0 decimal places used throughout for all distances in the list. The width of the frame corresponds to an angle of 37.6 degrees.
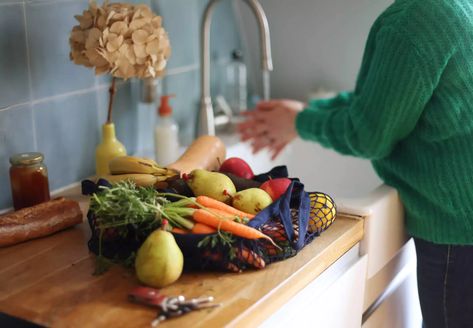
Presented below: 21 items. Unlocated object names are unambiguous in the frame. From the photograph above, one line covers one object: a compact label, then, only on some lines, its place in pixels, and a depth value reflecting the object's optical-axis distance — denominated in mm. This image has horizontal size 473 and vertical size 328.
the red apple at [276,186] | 1251
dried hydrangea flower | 1388
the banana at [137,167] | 1320
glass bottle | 2148
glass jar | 1316
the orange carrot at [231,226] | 1076
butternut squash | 1402
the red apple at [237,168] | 1367
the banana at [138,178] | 1291
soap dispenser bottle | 1705
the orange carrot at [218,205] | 1158
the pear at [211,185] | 1224
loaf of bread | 1200
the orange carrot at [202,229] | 1085
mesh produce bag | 1062
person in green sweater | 1247
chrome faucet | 1646
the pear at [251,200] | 1196
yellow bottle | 1537
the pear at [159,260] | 1009
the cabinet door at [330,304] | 1094
